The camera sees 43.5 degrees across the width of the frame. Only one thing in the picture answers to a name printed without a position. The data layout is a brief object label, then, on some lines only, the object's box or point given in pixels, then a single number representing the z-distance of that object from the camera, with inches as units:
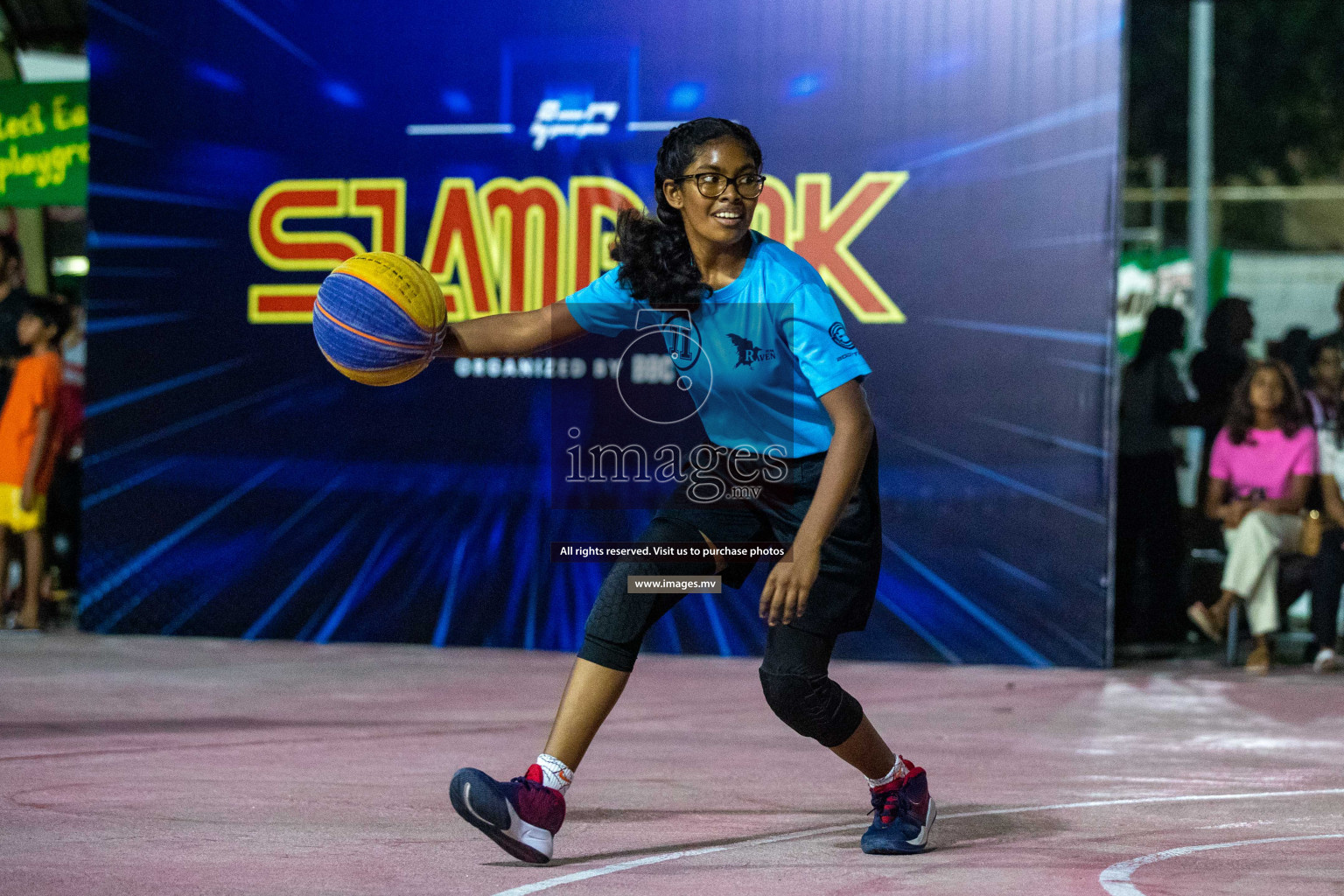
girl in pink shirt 397.7
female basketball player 179.3
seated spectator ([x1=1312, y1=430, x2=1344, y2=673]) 399.5
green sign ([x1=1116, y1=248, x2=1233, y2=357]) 598.5
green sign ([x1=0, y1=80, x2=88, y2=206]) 455.2
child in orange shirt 418.3
